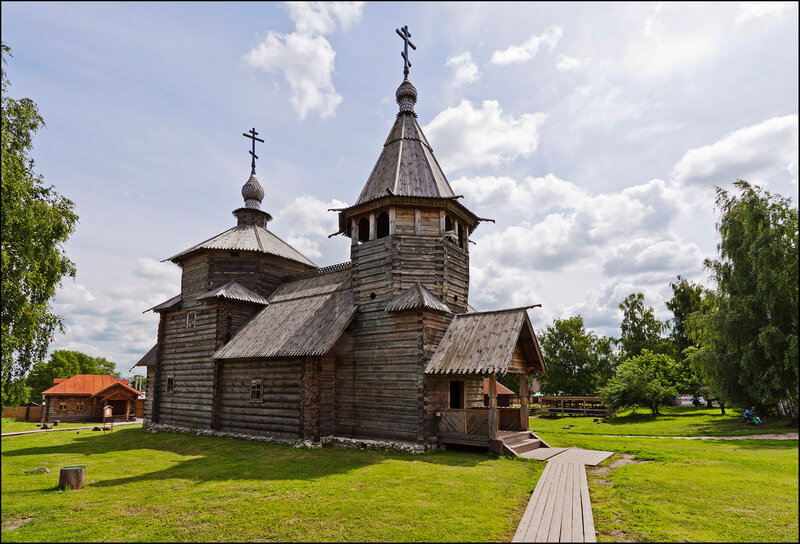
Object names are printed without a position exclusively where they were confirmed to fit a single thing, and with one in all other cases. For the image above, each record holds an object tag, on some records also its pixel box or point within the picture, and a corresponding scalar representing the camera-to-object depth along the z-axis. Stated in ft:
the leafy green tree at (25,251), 34.51
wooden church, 54.70
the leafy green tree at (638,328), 161.07
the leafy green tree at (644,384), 101.94
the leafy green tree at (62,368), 207.00
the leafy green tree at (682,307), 139.23
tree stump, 36.04
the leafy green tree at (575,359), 160.25
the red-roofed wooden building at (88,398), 121.80
